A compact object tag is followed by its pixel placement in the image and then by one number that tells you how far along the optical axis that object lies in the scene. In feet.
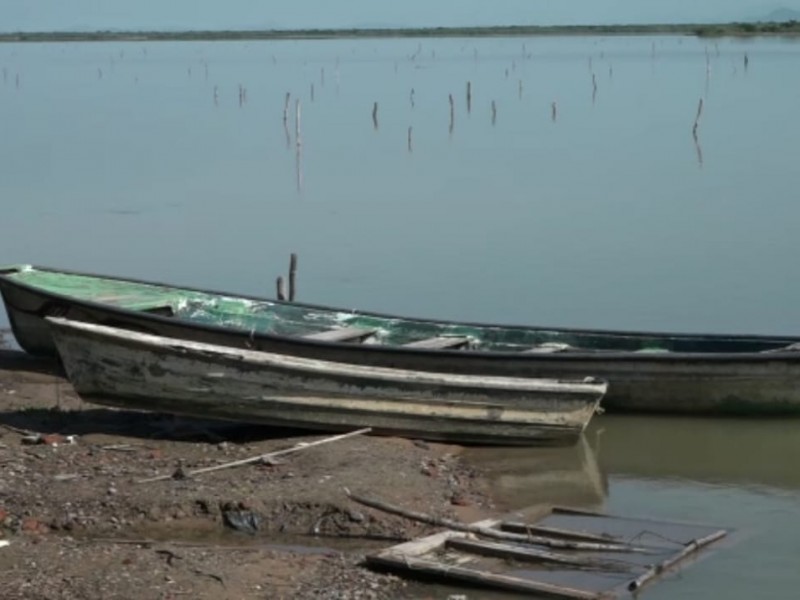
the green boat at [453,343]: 39.75
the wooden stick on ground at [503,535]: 28.71
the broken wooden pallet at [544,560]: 27.04
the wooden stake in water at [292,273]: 53.93
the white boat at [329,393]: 36.70
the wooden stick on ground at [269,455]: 33.76
